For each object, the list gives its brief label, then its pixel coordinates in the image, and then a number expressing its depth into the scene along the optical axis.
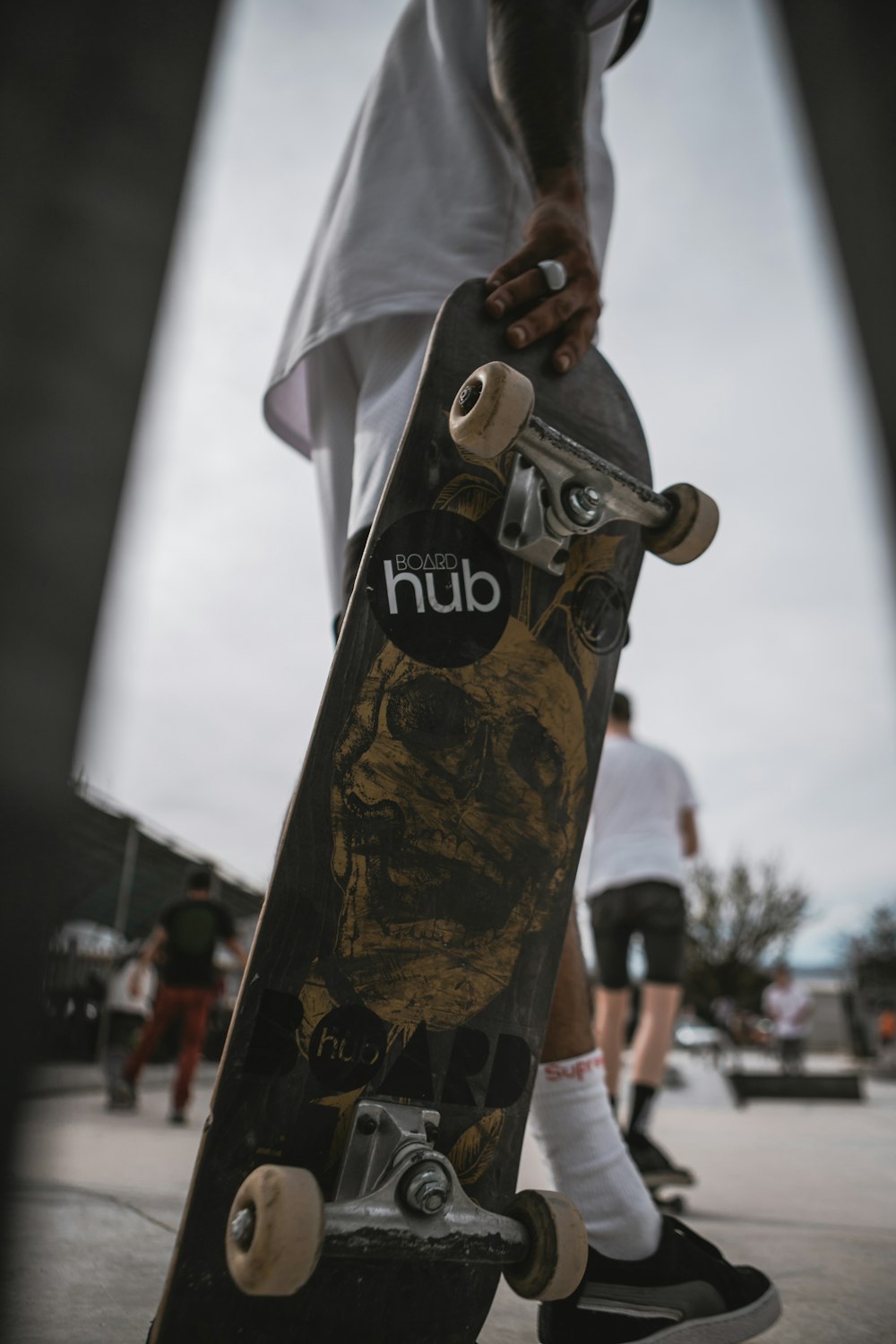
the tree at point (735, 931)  29.81
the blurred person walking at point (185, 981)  5.17
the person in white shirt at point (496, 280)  1.22
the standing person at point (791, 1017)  12.21
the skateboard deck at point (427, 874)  0.94
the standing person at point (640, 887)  3.19
